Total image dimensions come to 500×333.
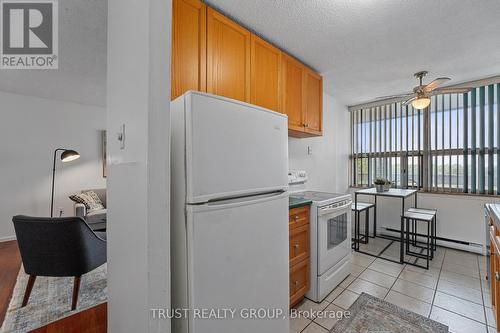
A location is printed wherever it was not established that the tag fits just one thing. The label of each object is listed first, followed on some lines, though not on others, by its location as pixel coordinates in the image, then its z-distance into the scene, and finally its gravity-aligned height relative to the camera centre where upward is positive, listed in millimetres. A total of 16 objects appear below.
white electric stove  1943 -764
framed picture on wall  4230 +375
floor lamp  3116 +165
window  2951 +358
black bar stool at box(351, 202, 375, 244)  3132 -909
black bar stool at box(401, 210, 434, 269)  2645 -800
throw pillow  3555 -579
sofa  3321 -810
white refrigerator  948 -267
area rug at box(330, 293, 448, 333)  1620 -1265
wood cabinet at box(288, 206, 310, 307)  1794 -770
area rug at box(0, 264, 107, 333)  1640 -1199
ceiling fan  2361 +855
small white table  2738 -391
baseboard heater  2936 -1160
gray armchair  1674 -669
